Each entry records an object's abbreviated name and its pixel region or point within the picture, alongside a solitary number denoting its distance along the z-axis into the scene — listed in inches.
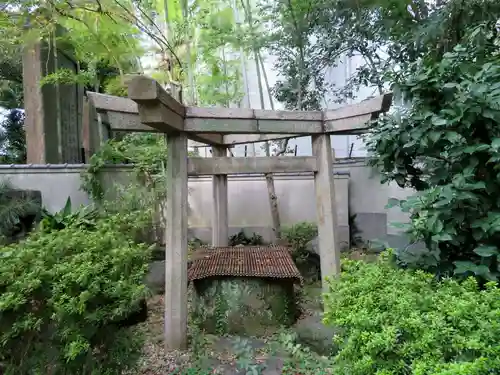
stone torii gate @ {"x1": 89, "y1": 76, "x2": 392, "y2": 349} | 117.0
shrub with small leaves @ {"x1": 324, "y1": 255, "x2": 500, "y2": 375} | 48.1
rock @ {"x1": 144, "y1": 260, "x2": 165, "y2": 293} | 195.3
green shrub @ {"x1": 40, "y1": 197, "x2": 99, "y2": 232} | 182.5
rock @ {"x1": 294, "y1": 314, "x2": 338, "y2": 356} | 123.0
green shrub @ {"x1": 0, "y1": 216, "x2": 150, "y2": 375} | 69.5
